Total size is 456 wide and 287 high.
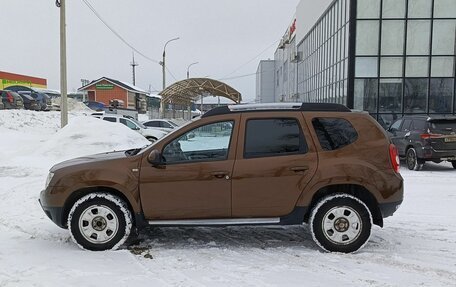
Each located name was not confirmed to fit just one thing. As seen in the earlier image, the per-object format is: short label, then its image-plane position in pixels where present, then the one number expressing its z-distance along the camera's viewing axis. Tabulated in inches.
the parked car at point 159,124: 882.8
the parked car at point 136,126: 801.6
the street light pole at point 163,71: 1366.9
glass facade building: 781.3
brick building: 2324.1
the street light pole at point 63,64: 656.4
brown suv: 189.5
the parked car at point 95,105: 1996.7
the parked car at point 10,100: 1238.3
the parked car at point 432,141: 459.5
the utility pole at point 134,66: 3393.2
